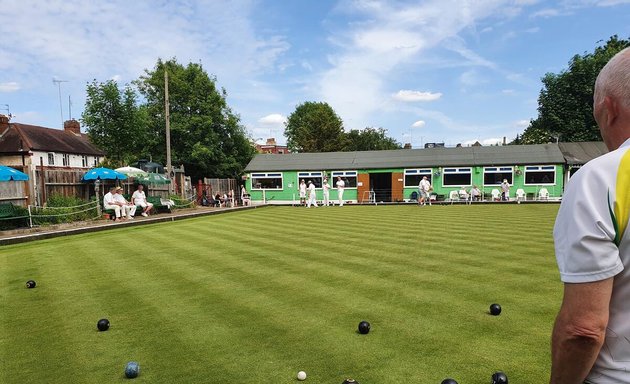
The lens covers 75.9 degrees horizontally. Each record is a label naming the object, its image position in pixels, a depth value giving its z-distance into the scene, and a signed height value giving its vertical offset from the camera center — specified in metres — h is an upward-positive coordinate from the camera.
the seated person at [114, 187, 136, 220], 19.11 -1.28
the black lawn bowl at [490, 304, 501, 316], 4.77 -1.69
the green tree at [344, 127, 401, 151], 76.06 +5.93
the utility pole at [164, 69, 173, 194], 25.89 +2.11
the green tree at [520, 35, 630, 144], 46.16 +7.52
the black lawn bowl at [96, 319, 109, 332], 4.70 -1.71
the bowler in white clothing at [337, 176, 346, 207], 27.89 -1.26
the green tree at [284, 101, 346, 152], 61.75 +5.94
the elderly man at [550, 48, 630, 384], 1.21 -0.29
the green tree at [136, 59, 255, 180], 45.50 +6.28
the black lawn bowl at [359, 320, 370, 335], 4.36 -1.70
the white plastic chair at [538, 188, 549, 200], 29.84 -2.14
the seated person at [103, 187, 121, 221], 18.70 -1.23
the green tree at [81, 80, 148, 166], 30.58 +4.63
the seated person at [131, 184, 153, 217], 20.44 -1.24
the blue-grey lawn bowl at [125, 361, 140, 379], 3.56 -1.71
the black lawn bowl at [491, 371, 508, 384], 3.12 -1.64
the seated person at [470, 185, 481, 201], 30.25 -2.01
